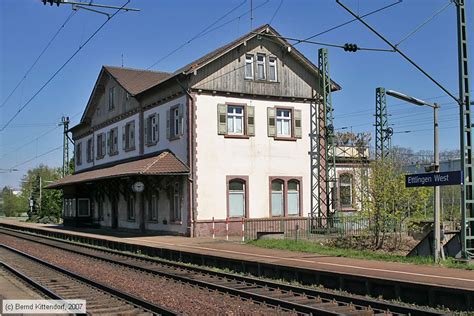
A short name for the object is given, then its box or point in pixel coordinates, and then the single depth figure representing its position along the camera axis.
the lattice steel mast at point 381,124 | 45.22
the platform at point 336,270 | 10.98
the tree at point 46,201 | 61.14
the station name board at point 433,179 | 15.10
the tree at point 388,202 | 20.23
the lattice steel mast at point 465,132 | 16.00
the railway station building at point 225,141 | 27.70
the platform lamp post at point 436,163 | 15.66
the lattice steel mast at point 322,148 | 30.44
